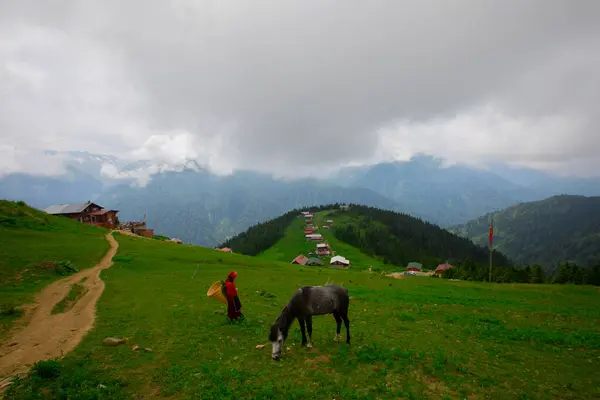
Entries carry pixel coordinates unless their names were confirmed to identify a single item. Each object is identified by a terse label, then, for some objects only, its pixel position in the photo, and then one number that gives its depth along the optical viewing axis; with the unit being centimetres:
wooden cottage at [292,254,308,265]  13838
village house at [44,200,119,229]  8331
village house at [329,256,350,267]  13612
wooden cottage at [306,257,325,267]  13692
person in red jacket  1760
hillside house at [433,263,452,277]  13182
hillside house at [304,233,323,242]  19650
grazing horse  1317
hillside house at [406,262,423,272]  14412
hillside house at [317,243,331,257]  16304
